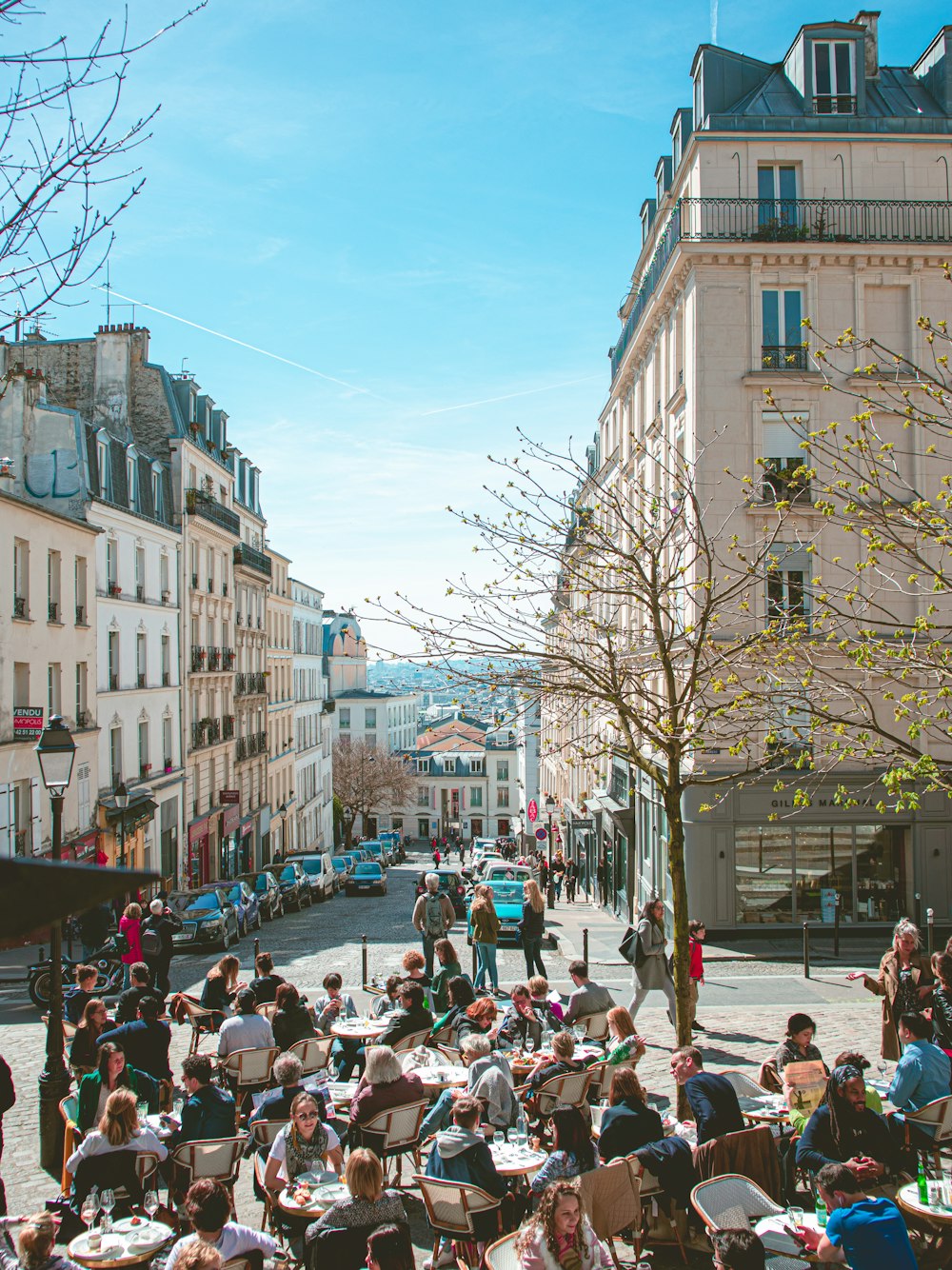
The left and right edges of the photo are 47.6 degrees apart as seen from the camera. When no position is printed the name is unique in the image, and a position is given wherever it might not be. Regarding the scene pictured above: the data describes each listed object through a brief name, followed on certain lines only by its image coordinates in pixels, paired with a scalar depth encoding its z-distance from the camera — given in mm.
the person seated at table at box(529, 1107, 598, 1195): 6945
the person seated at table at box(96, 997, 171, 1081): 9672
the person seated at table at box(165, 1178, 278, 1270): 5977
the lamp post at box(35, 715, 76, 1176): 9180
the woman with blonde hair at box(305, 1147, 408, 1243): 6172
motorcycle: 15359
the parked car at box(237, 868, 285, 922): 27438
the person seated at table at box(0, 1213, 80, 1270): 5695
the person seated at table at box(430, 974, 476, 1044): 11391
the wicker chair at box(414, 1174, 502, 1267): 6926
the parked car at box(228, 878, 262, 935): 24000
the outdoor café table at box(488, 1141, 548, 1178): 7574
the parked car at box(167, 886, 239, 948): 21156
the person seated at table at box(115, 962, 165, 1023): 10930
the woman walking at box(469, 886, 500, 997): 14953
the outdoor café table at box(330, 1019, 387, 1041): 11089
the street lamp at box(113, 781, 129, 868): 23953
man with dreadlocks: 7270
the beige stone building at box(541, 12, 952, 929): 21391
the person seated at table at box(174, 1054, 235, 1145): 7980
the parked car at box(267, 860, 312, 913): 30094
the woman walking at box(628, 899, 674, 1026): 12891
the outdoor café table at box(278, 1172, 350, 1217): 6965
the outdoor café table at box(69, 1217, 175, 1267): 6516
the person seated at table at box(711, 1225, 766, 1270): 5293
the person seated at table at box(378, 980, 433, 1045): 10648
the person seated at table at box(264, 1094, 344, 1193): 7441
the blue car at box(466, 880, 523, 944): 21797
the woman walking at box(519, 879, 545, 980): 15453
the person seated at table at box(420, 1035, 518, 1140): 8477
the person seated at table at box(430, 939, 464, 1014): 12492
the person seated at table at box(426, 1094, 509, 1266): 7152
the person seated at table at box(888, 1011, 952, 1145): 8242
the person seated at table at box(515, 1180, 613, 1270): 5863
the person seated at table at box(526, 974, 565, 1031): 11195
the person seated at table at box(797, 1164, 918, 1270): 5699
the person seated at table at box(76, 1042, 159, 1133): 8422
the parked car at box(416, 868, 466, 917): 29750
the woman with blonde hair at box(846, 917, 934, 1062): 10648
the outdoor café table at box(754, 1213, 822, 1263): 6387
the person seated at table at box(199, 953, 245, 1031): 12086
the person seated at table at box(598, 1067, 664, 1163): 7383
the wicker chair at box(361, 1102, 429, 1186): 8203
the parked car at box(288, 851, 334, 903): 33188
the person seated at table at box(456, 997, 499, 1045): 10031
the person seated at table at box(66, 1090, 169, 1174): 7402
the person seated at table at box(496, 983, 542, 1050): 11125
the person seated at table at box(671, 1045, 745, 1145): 7496
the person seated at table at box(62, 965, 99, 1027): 11234
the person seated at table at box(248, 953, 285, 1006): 11695
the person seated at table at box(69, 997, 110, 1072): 9805
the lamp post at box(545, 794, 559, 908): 56512
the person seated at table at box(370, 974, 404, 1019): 11641
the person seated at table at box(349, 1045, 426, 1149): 8258
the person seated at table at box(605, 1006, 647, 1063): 9594
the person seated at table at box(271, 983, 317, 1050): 10594
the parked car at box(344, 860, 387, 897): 36062
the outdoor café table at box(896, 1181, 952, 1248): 6715
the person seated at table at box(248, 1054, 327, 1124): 8180
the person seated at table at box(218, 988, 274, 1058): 10102
